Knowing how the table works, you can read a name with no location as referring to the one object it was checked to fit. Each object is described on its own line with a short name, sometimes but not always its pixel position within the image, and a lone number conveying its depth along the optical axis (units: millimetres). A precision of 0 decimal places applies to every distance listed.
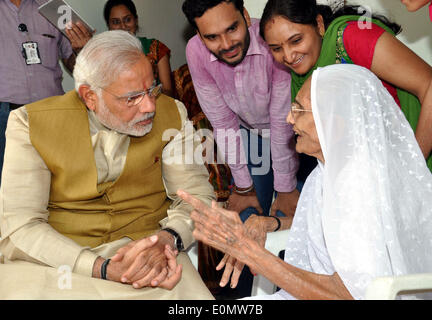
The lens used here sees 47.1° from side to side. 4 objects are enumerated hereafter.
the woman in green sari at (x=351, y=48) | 1896
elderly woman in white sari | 1422
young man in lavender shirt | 2379
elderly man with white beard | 1871
